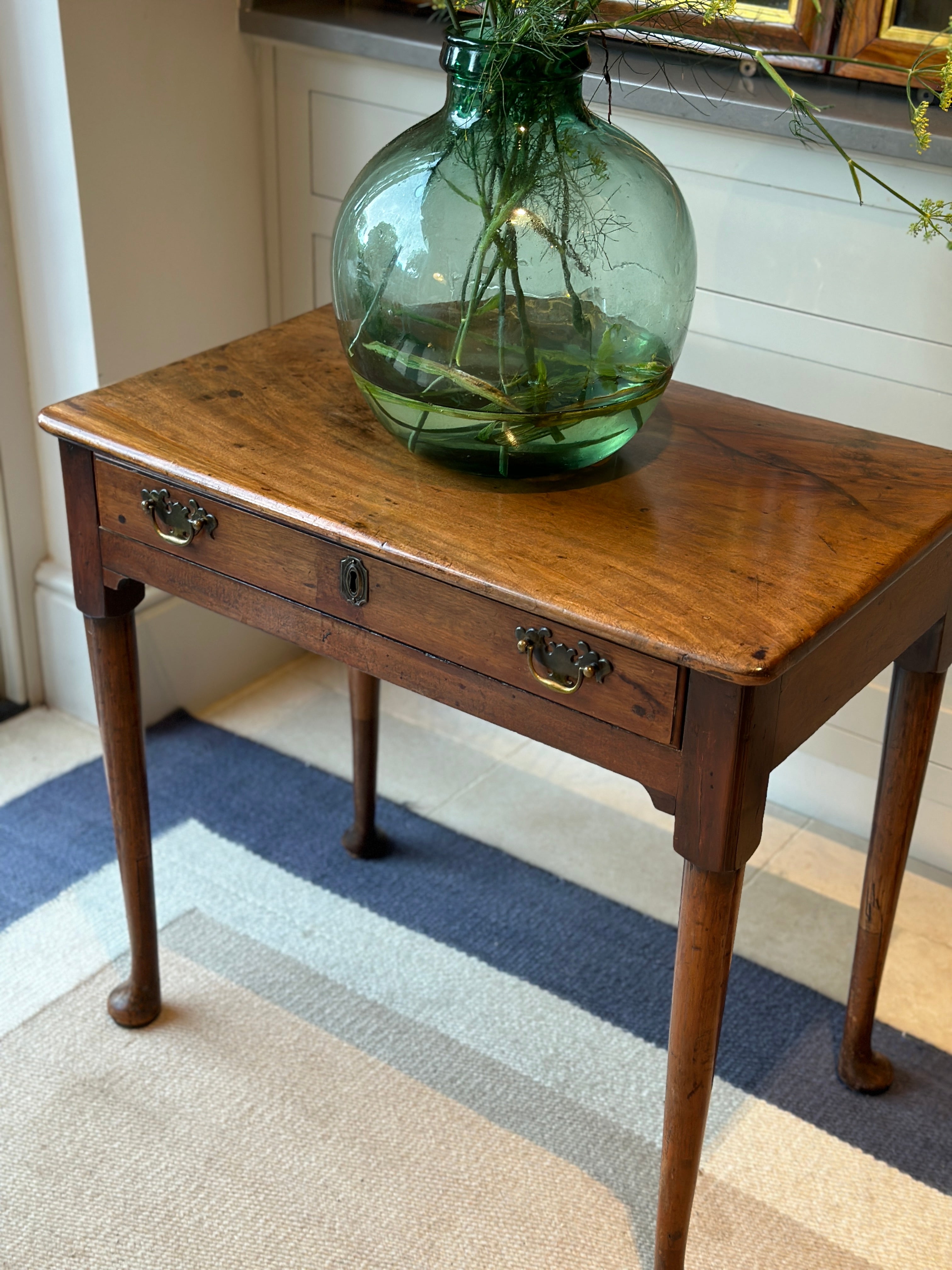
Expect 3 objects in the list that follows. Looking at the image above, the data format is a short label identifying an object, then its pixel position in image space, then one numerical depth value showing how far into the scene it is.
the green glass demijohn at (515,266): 1.00
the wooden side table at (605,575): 0.97
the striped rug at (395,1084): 1.33
